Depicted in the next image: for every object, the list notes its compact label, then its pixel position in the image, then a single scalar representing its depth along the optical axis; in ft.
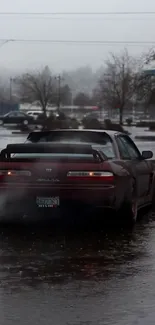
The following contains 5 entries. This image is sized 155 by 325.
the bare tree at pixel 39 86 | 239.09
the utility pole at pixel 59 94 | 276.70
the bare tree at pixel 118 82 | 197.98
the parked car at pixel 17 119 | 190.27
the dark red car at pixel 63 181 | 29.01
